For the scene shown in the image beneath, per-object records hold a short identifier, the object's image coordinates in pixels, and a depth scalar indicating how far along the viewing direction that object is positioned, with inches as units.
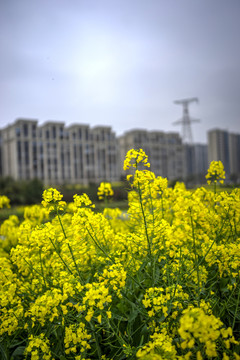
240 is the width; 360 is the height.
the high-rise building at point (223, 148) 2653.1
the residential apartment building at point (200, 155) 3771.7
